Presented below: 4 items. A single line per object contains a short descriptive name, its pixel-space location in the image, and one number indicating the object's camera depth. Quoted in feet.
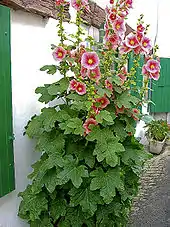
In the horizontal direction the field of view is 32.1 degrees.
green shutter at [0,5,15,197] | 6.42
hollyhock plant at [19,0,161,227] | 6.48
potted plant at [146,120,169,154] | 19.89
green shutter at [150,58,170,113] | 22.58
